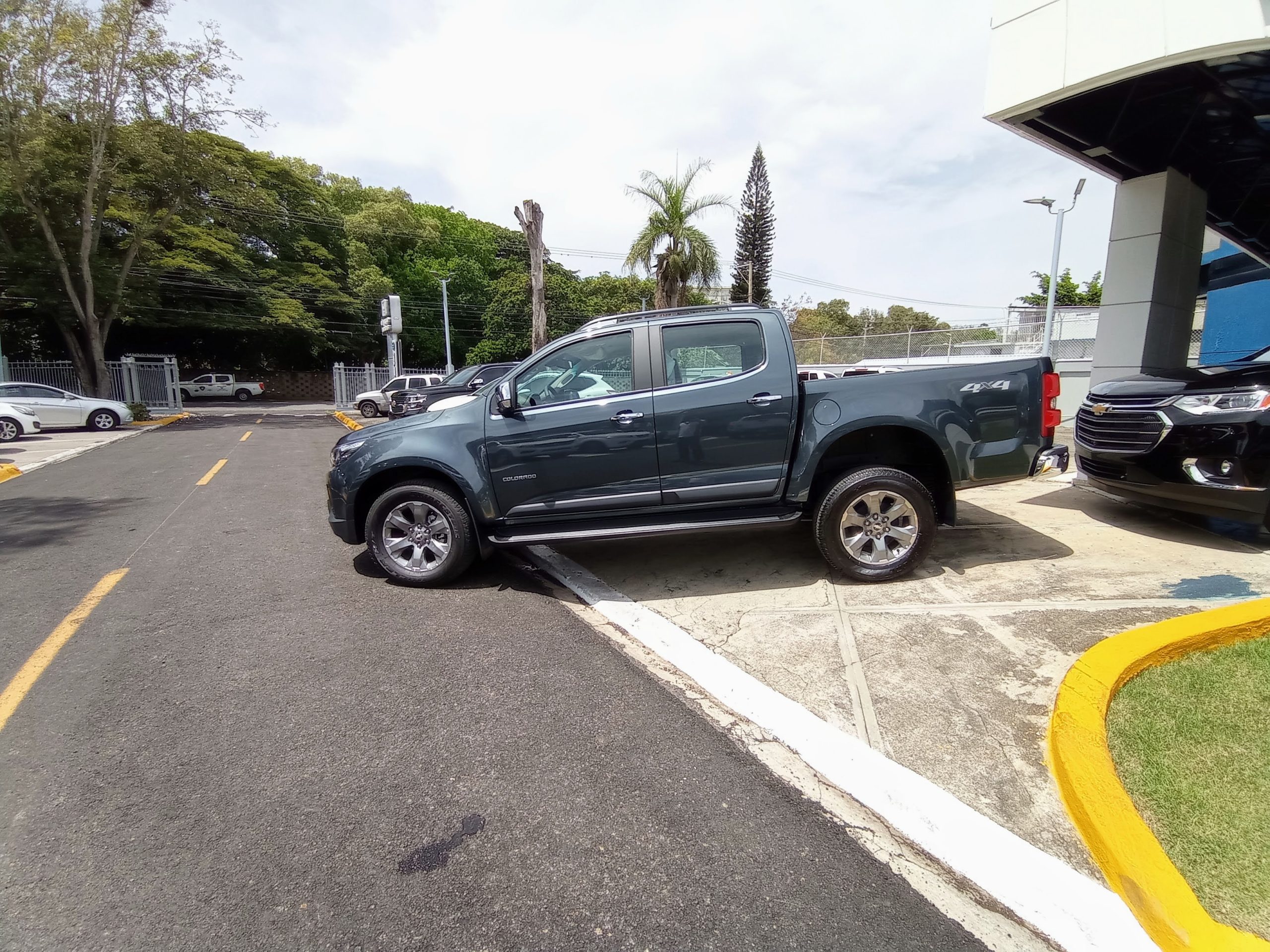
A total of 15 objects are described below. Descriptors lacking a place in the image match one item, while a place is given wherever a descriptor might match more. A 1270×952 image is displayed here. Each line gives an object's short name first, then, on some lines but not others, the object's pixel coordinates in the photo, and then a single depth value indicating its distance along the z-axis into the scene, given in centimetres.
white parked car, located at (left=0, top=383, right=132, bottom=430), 1750
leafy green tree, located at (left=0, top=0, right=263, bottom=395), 1920
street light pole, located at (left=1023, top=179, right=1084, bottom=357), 1892
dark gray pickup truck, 476
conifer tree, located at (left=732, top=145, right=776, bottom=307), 4384
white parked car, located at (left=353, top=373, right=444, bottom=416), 2408
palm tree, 1609
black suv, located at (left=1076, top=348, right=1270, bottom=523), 499
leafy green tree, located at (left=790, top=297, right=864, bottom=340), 6012
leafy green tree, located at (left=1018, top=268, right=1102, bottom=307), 4122
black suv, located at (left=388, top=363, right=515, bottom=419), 1619
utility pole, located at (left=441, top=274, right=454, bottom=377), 3456
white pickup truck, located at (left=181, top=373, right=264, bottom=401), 3859
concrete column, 895
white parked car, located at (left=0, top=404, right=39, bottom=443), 1540
